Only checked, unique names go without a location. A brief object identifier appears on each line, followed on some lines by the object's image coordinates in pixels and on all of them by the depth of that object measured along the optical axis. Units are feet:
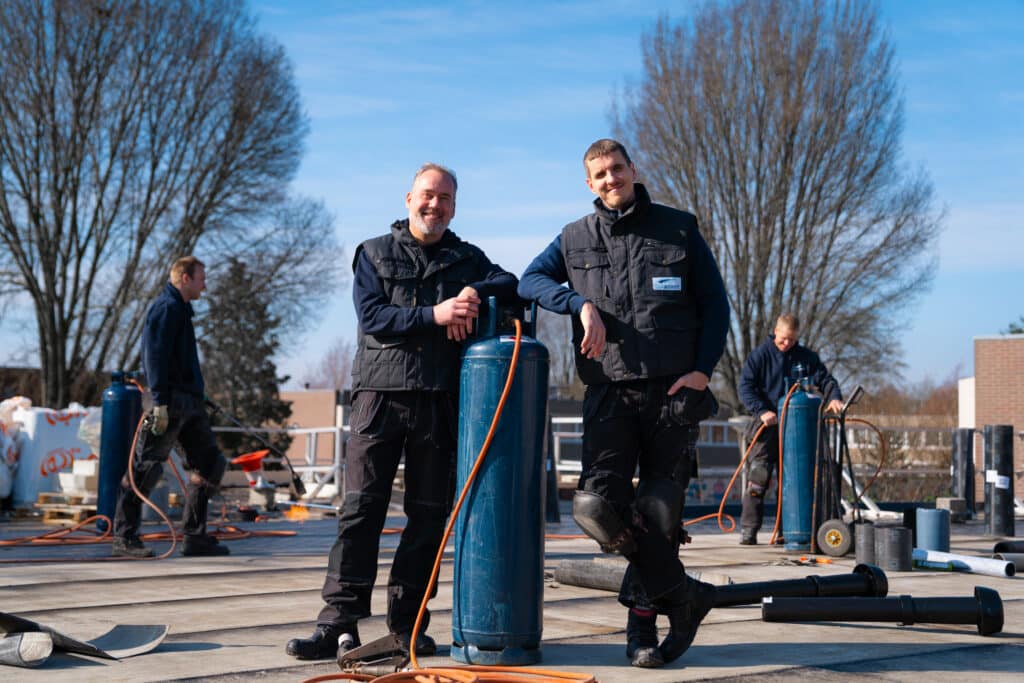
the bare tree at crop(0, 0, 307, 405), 79.92
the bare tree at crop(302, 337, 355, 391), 254.47
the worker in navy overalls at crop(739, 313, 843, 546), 31.89
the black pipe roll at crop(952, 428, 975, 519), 48.01
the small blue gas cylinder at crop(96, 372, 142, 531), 32.42
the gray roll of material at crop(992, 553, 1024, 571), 25.32
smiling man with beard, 14.62
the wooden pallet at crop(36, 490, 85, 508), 39.73
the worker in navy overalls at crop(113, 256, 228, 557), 26.43
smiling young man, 14.48
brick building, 99.09
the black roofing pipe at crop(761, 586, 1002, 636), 16.46
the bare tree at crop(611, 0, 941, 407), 103.35
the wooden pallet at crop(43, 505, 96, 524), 38.52
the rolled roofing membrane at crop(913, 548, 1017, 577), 24.23
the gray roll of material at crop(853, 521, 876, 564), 25.73
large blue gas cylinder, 13.97
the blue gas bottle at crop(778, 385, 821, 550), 30.68
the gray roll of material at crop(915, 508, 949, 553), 27.81
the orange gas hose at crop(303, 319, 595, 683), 12.45
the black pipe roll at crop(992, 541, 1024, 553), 28.02
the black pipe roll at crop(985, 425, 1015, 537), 38.81
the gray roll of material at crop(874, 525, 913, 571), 25.15
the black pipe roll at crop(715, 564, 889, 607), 18.04
